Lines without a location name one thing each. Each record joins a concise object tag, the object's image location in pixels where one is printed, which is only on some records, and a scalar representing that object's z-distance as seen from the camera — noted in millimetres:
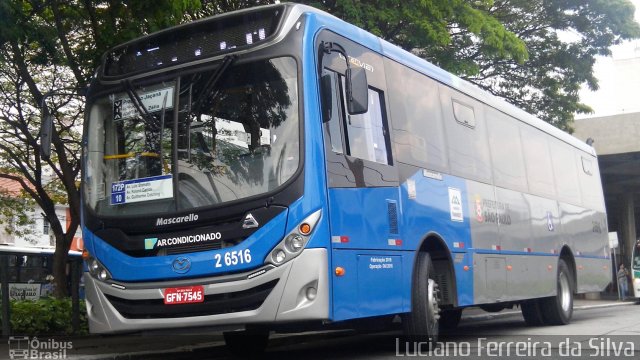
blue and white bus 7336
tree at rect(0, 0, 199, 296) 10633
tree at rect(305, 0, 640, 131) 15094
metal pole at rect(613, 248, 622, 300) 39281
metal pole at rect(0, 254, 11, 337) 12328
